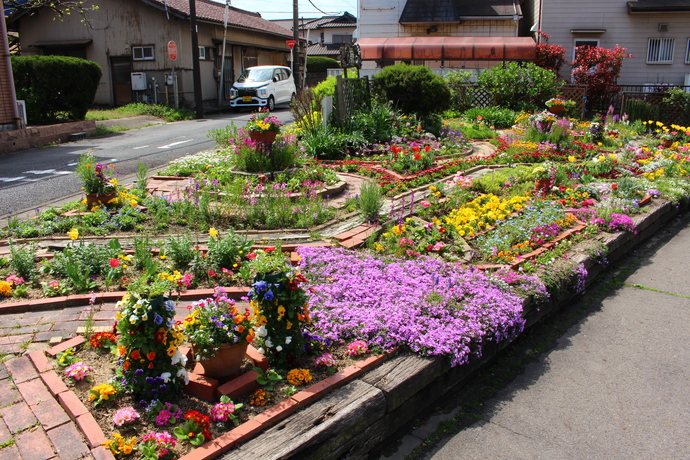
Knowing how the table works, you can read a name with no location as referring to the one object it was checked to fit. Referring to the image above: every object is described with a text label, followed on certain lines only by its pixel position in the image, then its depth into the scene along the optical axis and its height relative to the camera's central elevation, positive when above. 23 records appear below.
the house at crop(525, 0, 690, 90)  22.62 +2.32
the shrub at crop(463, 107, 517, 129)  15.13 -0.69
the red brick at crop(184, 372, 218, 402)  3.08 -1.59
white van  23.30 +0.18
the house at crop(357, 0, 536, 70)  23.17 +2.67
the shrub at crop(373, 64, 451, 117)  12.80 +0.07
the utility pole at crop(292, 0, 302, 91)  25.59 +2.37
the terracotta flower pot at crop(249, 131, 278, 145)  7.88 -0.60
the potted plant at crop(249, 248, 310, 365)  3.35 -1.29
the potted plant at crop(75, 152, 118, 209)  6.48 -1.06
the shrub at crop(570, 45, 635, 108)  20.16 +0.67
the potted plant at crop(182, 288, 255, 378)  3.10 -1.33
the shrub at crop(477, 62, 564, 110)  17.36 +0.15
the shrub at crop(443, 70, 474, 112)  17.86 -0.16
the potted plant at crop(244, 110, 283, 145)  7.84 -0.51
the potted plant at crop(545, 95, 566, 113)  11.86 -0.28
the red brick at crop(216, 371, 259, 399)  3.07 -1.59
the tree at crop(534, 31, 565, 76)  21.83 +1.33
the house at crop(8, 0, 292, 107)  24.62 +2.22
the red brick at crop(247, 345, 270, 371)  3.34 -1.56
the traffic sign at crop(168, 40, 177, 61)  23.86 +1.74
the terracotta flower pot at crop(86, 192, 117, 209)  6.61 -1.23
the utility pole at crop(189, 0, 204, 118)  21.73 +0.83
